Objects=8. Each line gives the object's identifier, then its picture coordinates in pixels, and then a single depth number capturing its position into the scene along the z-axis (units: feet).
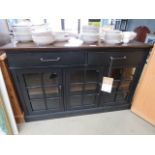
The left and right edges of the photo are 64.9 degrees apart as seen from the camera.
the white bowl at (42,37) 3.54
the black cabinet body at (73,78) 3.69
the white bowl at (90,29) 3.97
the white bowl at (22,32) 3.81
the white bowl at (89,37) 4.01
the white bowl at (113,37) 4.01
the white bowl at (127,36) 4.19
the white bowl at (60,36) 4.26
